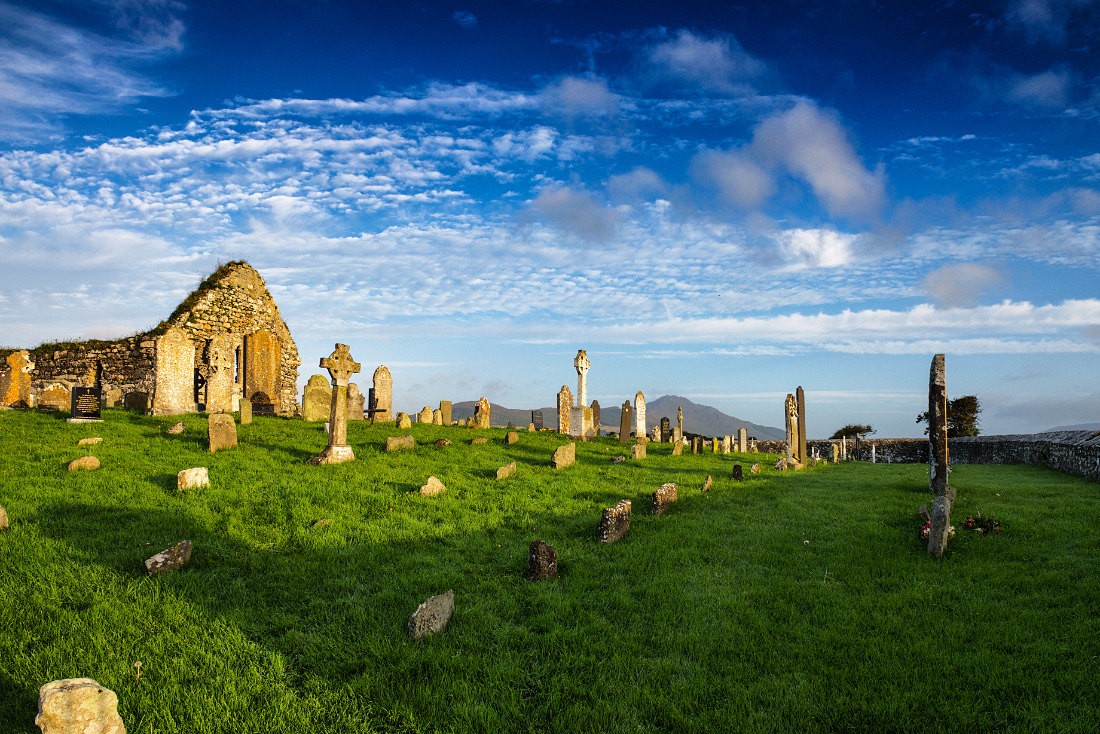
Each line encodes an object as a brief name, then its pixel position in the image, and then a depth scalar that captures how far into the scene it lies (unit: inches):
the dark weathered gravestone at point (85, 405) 729.6
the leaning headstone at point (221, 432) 580.2
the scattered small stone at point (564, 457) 635.5
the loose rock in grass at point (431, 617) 244.4
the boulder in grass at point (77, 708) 161.8
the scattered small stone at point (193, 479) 431.5
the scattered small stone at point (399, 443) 635.5
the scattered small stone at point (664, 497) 465.1
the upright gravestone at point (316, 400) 911.7
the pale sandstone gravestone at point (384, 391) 1009.0
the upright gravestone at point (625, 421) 1024.9
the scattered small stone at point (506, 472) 548.1
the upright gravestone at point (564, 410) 1001.5
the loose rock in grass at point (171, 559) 290.2
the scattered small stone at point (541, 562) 313.6
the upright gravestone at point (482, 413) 1011.3
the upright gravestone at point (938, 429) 573.6
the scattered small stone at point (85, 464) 469.0
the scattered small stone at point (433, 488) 464.8
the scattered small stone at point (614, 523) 384.8
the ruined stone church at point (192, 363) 872.3
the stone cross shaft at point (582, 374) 1026.7
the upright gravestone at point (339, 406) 568.1
